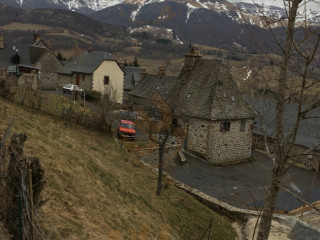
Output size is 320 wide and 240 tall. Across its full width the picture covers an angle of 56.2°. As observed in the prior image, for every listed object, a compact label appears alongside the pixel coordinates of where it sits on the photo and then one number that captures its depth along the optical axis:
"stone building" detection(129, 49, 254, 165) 22.86
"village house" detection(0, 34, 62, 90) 36.62
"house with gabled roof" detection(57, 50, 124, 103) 35.96
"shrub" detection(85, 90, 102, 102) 30.45
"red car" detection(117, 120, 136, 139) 20.91
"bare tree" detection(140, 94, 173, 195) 12.68
